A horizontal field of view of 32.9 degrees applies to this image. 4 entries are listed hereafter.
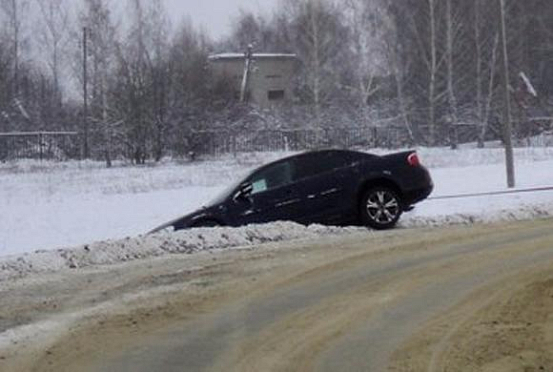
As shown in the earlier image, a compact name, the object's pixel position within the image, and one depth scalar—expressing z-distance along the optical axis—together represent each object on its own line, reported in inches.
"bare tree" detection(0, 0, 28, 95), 2732.8
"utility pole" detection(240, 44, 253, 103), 3052.9
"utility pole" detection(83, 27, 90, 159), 2124.8
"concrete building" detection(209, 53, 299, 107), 3184.1
